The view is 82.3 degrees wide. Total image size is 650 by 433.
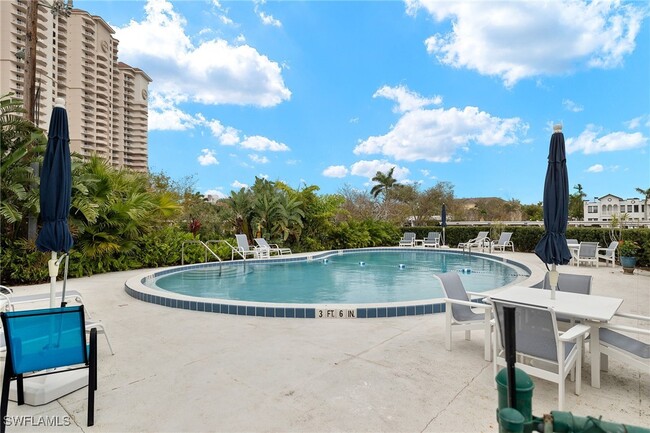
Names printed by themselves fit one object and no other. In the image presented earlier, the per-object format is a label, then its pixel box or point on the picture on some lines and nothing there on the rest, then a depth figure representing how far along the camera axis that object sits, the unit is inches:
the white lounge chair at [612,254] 480.3
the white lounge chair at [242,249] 556.1
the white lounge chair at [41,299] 150.1
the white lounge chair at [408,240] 847.7
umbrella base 114.4
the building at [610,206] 2827.3
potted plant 407.9
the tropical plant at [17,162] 332.8
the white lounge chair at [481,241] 721.5
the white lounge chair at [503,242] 694.1
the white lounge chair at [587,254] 481.4
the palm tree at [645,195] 2385.6
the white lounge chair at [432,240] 814.3
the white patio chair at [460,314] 152.2
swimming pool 227.0
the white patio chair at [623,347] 119.1
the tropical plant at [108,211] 374.0
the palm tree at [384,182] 1689.2
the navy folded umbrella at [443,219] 778.8
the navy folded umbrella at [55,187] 138.6
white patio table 129.4
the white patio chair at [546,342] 112.2
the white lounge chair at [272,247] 587.1
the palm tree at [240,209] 669.9
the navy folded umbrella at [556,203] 164.9
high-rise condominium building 2664.9
